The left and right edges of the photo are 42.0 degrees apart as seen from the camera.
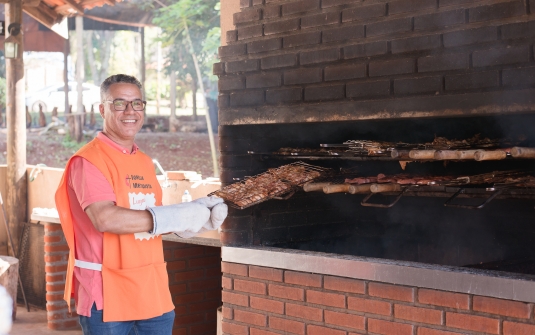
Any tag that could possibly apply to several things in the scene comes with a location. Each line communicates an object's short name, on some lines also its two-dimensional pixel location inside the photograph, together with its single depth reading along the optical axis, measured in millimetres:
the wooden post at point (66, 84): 17031
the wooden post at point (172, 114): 19156
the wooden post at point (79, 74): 17397
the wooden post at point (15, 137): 8414
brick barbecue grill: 3014
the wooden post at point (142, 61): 17719
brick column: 6785
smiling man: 2861
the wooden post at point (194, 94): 18969
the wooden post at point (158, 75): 22875
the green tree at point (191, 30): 15664
